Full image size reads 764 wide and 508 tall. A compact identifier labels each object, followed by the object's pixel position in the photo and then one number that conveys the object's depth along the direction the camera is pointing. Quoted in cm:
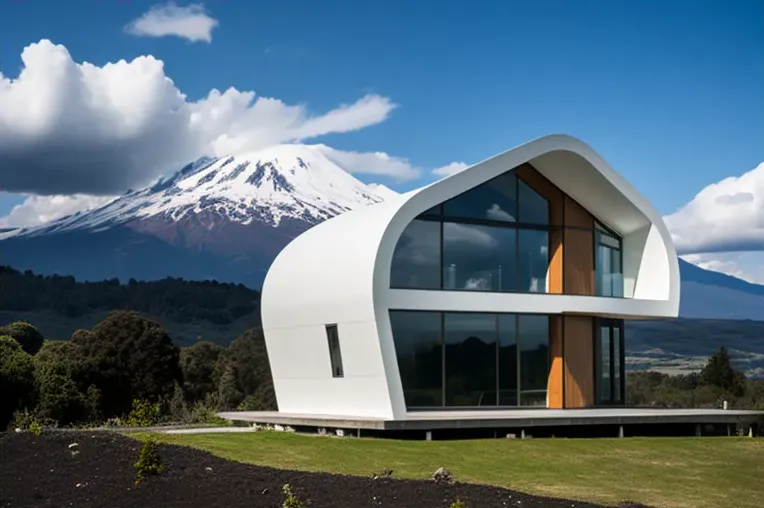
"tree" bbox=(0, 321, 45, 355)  5248
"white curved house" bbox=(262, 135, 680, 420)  1847
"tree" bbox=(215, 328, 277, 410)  3559
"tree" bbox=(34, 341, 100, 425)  2572
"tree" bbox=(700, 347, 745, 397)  3441
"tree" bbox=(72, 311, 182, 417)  3416
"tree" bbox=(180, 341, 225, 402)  4111
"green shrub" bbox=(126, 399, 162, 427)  2268
